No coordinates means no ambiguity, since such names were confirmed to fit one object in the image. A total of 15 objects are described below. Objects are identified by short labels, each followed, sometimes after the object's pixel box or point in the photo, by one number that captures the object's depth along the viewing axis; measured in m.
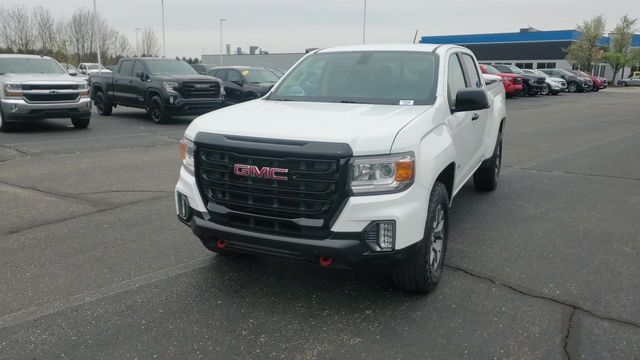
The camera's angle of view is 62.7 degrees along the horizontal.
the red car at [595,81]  39.66
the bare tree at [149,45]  73.25
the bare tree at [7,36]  47.53
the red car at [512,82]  27.53
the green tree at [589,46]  53.56
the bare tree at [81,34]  54.84
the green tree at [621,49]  54.41
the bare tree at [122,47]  65.25
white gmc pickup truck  3.21
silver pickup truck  11.68
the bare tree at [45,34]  49.99
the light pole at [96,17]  38.55
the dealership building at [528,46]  63.84
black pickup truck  14.38
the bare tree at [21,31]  48.06
